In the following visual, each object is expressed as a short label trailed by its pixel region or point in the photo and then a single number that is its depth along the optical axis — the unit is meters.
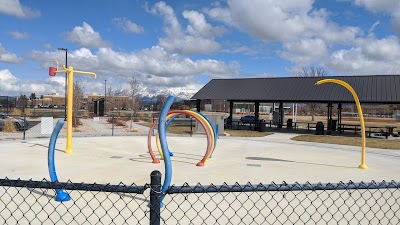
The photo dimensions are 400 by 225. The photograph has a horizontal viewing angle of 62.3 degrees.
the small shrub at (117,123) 30.28
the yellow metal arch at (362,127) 10.92
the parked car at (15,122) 21.53
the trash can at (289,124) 29.66
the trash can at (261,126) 24.81
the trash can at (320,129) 23.50
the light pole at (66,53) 28.29
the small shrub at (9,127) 20.36
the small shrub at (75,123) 26.79
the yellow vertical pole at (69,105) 12.32
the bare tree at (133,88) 32.09
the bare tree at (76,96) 31.87
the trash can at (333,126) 27.25
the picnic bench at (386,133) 22.17
